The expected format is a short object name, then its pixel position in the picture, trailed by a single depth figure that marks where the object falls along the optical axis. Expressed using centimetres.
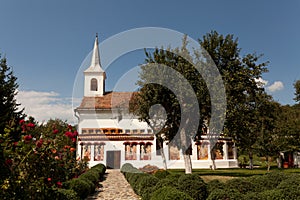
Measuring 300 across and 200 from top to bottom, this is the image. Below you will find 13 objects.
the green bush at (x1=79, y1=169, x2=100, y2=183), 1387
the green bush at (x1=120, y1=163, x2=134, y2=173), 2375
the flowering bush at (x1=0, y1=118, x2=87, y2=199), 495
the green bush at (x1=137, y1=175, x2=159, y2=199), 1054
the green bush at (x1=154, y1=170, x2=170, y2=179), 1371
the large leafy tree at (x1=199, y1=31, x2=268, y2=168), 1762
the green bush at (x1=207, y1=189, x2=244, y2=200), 688
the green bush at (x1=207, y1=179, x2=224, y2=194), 844
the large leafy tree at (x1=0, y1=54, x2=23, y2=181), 2358
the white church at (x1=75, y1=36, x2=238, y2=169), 3219
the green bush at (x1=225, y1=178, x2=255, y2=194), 817
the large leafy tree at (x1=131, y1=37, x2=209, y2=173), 1789
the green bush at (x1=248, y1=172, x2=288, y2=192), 845
